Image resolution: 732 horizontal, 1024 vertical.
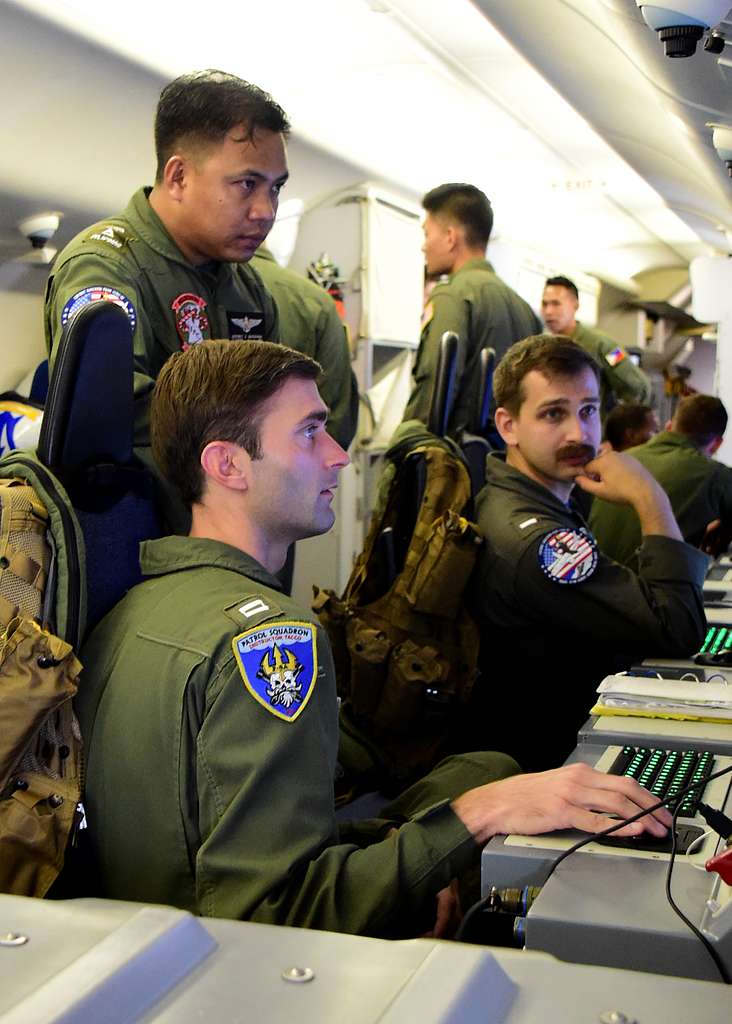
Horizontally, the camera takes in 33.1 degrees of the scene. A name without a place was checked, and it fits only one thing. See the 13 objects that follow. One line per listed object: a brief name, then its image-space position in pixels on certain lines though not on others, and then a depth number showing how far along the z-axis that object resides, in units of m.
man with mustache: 2.33
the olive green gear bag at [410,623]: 2.44
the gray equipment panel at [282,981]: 0.68
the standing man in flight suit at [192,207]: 2.25
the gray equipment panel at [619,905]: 1.07
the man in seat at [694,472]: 4.12
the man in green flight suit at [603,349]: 6.96
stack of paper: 1.77
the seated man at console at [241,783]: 1.28
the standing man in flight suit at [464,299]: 3.76
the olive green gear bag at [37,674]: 1.28
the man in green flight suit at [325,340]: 2.93
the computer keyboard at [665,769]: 1.49
